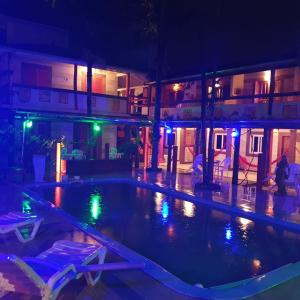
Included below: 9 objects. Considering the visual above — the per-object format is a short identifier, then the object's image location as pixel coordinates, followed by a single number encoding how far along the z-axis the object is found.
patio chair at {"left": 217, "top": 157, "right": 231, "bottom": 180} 18.16
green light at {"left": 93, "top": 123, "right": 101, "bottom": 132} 20.16
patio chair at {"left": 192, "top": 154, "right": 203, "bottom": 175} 18.42
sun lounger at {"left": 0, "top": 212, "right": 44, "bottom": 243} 7.12
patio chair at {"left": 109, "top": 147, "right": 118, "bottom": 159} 22.40
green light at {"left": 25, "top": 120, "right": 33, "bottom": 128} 16.50
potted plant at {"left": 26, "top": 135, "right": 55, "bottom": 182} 15.37
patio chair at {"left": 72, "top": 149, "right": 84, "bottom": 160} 20.06
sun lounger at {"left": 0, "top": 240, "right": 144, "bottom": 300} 4.07
